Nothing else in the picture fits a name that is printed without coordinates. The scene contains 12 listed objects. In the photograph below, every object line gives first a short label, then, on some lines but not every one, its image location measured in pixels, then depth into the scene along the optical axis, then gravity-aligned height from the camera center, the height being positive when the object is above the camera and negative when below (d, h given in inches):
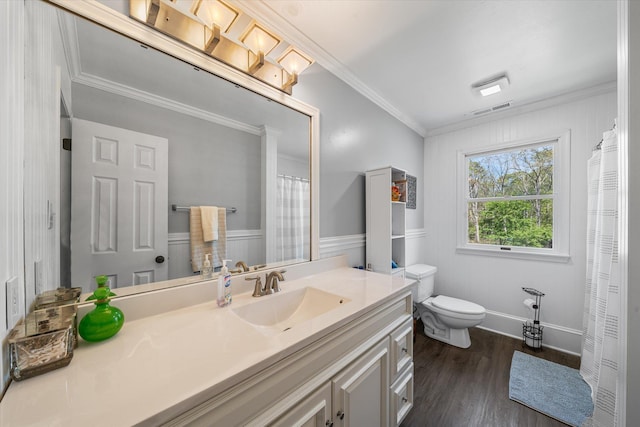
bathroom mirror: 33.4 +10.6
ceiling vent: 94.5 +43.8
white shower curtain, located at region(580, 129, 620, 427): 52.6 -19.1
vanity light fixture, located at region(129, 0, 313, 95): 39.3 +34.1
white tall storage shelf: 77.0 -2.9
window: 91.1 +5.9
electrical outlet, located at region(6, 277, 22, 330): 22.5 -9.4
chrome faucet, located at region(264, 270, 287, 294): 47.6 -14.9
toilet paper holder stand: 88.2 -44.7
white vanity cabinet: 24.1 -23.4
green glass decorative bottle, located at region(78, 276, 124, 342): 27.9 -13.8
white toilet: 84.6 -37.4
